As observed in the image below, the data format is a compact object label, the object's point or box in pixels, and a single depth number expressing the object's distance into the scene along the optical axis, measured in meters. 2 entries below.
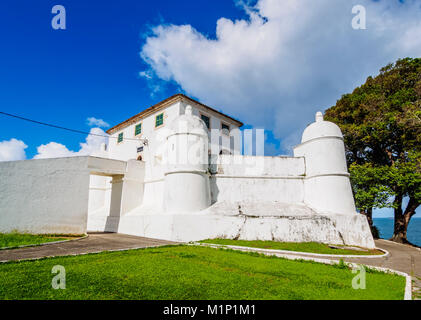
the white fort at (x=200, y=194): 12.98
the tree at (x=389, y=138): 16.81
